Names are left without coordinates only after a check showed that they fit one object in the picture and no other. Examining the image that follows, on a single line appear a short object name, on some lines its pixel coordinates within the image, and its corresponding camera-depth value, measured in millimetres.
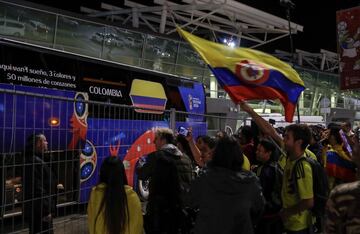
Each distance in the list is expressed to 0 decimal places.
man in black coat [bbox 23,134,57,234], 5258
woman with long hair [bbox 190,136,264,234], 4281
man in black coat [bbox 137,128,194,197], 5465
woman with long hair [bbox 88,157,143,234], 4379
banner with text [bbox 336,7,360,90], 7656
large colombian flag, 6375
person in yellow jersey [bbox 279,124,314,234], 4789
